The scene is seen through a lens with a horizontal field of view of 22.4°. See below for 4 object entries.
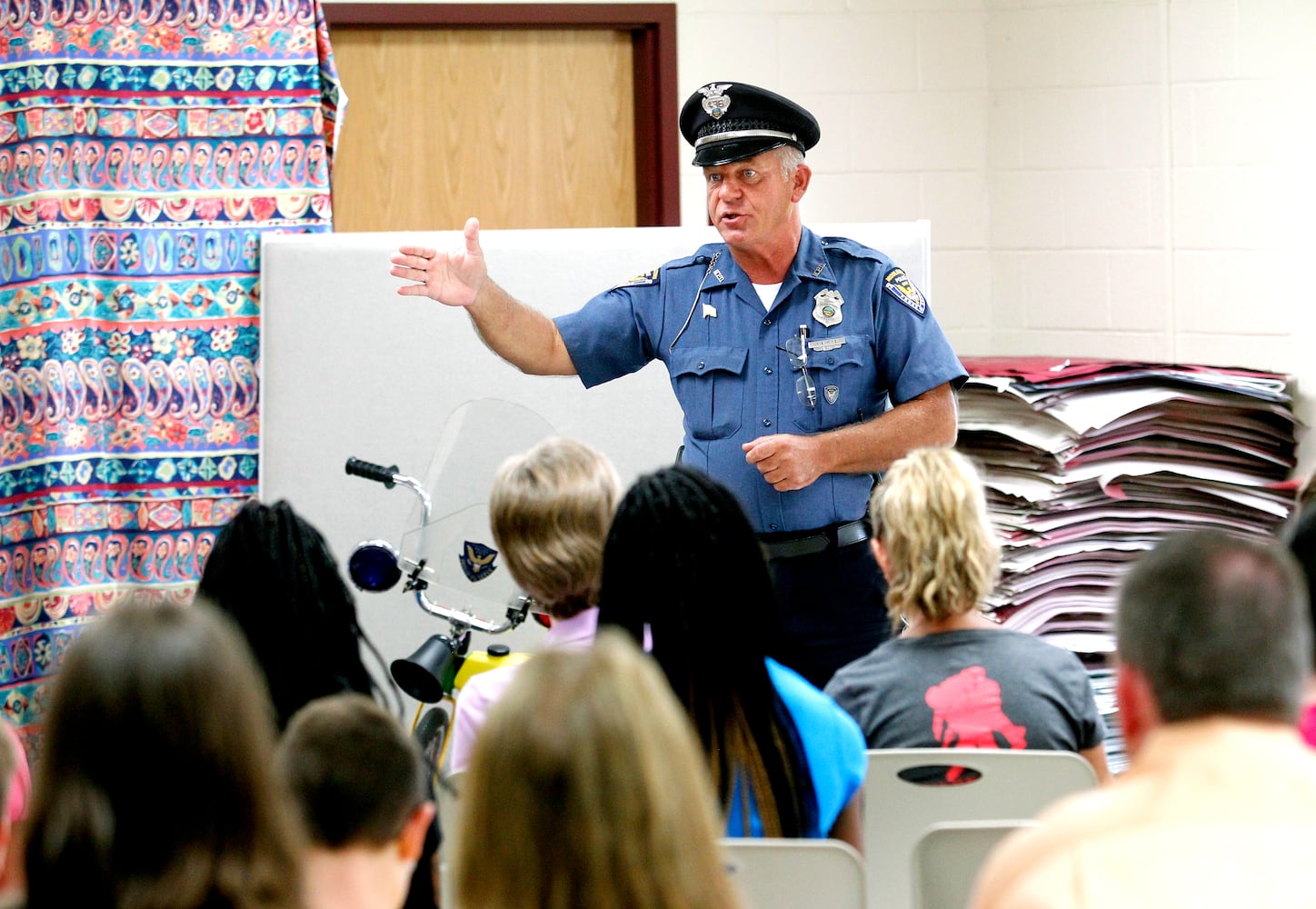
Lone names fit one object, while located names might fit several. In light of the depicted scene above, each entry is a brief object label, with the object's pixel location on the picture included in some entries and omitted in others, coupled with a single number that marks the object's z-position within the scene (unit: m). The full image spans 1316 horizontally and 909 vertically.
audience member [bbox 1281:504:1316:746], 5.09
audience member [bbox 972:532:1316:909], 3.37
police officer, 6.21
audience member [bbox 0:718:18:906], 4.21
